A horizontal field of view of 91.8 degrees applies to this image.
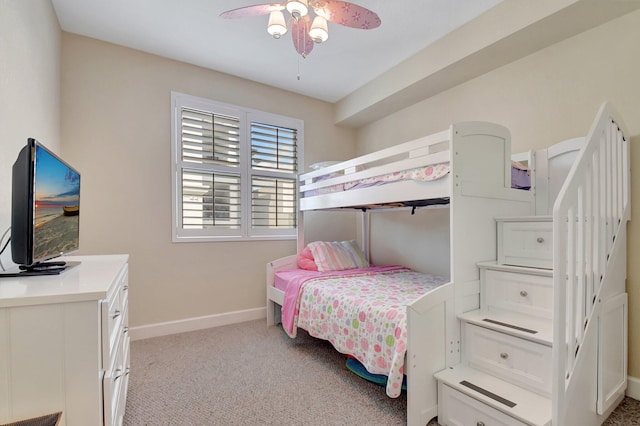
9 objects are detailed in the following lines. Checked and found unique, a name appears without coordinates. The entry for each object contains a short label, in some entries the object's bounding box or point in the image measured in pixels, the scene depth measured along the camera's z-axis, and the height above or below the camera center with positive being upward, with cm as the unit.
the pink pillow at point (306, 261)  316 -50
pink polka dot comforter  169 -64
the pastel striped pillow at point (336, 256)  311 -45
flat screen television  112 +2
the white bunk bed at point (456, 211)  155 +1
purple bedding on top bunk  185 +25
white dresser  87 -41
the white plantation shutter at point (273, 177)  340 +40
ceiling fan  171 +114
